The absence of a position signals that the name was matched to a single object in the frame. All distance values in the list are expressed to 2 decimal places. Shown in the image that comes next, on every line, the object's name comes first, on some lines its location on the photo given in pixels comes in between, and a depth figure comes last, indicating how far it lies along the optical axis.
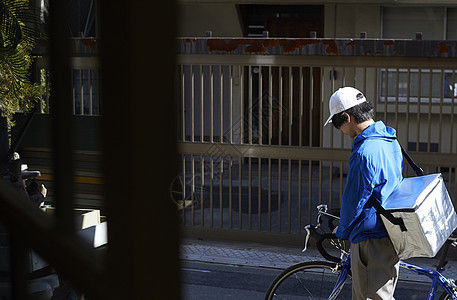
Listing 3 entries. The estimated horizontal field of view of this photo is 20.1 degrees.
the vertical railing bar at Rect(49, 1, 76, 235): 1.93
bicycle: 7.61
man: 6.78
